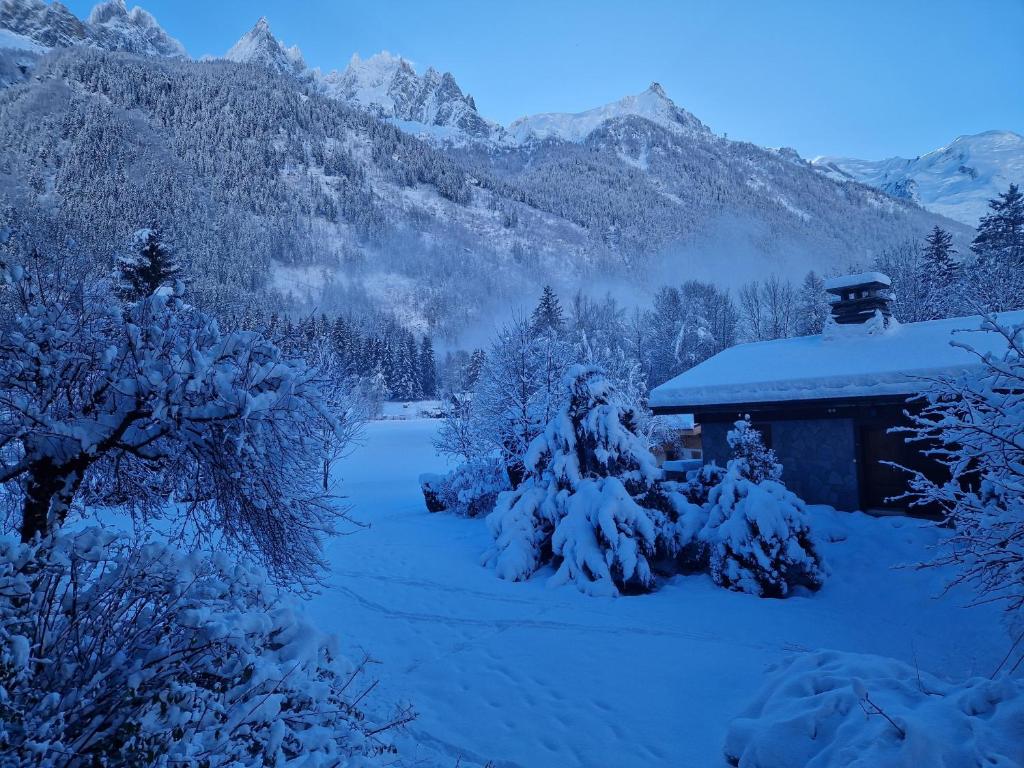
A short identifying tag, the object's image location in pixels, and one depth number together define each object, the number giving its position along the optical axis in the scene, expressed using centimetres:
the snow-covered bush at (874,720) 316
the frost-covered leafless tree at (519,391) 1711
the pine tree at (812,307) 4071
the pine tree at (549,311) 4519
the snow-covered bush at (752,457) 1004
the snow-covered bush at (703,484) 1141
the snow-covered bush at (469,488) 1681
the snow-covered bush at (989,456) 376
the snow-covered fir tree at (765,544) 857
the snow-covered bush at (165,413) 383
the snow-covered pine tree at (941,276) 2936
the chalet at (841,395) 1031
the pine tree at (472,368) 4397
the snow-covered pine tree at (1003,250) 2536
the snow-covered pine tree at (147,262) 2328
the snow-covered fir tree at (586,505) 933
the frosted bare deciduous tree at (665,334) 4566
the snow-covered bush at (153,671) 219
